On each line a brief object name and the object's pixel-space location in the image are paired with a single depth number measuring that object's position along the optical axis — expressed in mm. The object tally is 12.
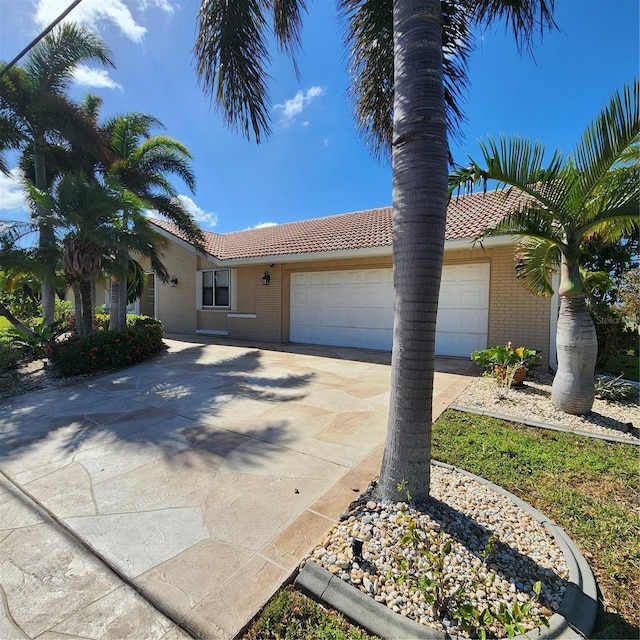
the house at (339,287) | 8945
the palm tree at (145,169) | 10625
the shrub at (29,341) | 9016
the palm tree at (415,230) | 2373
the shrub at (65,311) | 14570
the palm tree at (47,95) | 10430
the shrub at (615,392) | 5953
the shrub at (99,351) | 7867
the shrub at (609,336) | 8000
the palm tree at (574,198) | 4301
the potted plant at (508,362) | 6531
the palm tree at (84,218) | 8148
